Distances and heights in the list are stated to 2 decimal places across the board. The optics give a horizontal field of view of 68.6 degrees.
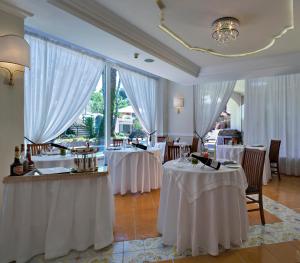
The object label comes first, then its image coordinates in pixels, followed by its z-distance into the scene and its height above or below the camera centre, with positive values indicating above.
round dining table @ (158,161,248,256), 2.17 -0.79
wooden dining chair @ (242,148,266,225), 2.79 -0.53
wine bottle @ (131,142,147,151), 4.31 -0.29
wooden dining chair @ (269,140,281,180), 5.40 -0.52
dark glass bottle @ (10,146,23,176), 2.06 -0.34
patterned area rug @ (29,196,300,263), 2.15 -1.24
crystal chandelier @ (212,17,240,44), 3.03 +1.46
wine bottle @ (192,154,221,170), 2.31 -0.33
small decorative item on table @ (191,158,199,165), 2.53 -0.35
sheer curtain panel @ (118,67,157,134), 6.22 +1.11
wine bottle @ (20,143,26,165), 2.25 -0.24
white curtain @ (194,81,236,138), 6.57 +0.91
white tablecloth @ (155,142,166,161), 5.79 -0.37
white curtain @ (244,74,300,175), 5.77 +0.45
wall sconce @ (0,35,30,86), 2.30 +0.87
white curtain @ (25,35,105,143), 3.91 +0.86
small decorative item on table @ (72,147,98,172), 2.26 -0.30
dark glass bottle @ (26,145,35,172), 2.28 -0.35
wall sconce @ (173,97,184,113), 7.18 +0.95
